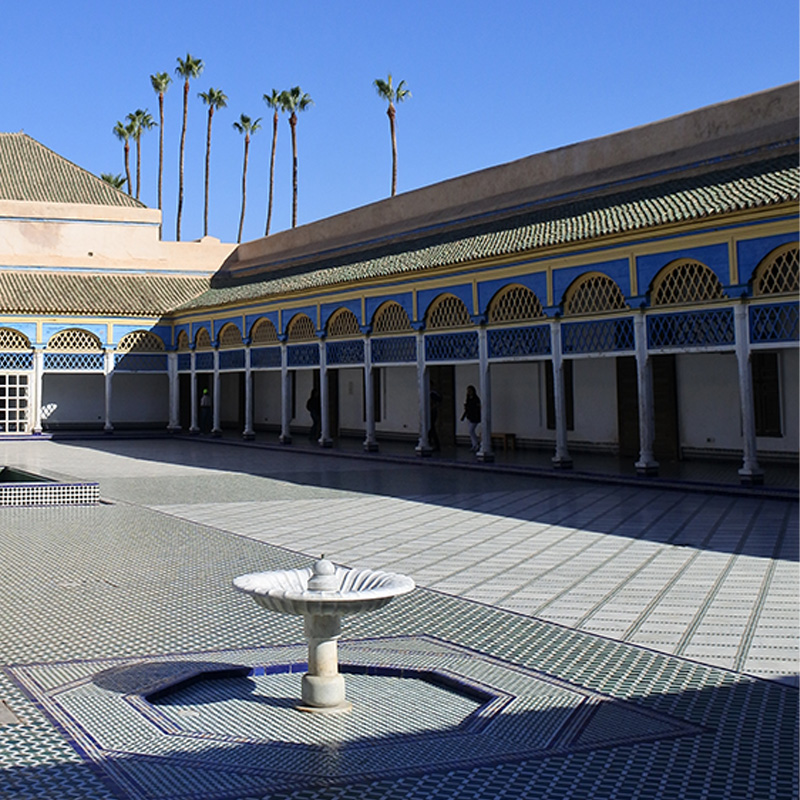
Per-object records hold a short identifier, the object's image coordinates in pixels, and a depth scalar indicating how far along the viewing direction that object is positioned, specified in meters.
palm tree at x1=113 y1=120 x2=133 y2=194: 53.28
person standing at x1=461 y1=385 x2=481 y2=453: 17.95
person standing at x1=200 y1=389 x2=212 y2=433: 26.83
